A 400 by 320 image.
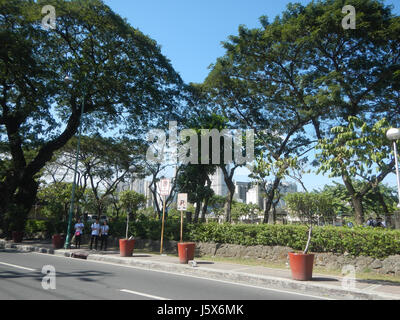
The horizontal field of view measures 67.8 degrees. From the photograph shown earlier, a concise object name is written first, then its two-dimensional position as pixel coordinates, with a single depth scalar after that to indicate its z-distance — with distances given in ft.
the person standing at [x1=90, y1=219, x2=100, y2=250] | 53.06
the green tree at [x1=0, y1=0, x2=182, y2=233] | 58.23
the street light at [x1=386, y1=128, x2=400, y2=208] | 25.70
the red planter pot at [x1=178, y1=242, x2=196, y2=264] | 38.38
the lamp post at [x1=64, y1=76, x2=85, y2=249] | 52.67
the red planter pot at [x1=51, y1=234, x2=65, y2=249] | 54.39
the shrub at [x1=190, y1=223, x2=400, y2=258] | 35.58
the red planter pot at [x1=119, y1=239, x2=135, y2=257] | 44.57
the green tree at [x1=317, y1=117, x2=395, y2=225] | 26.68
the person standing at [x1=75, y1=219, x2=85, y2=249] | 56.49
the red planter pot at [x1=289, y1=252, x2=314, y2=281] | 28.25
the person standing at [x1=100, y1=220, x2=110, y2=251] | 53.62
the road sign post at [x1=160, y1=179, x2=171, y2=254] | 43.92
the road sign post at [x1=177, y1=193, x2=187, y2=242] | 42.98
